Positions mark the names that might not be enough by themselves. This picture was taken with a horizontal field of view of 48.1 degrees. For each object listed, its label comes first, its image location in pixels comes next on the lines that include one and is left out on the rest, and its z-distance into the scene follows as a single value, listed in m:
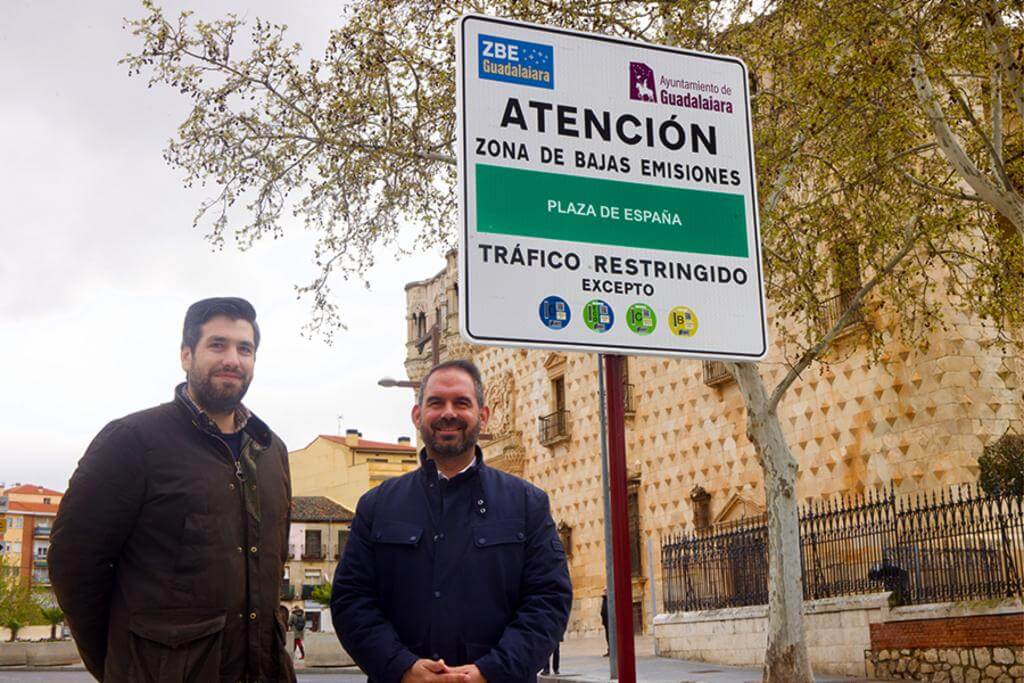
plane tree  11.98
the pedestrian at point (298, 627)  30.67
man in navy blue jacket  3.40
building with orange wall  97.88
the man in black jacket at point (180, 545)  3.42
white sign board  3.04
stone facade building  19.19
